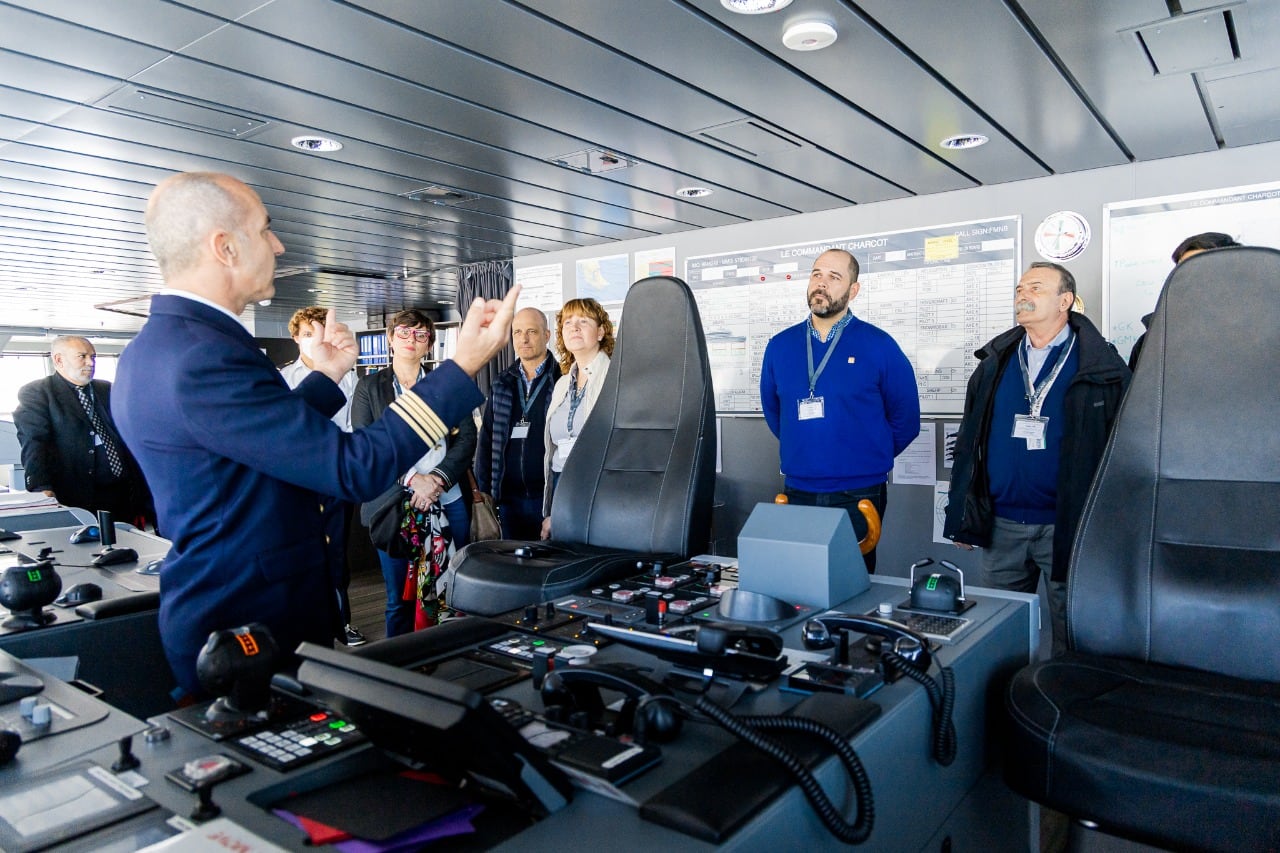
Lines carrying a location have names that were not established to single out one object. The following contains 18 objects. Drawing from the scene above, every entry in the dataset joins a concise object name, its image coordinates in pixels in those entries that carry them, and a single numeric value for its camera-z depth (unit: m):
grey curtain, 6.44
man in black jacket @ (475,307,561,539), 3.64
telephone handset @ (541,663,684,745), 0.90
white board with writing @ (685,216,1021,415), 4.17
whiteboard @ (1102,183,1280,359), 3.51
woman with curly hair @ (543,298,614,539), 3.41
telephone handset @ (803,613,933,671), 1.15
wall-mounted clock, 3.92
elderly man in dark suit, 4.07
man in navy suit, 1.23
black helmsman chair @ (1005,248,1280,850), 1.22
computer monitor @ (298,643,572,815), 0.68
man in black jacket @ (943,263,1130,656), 2.55
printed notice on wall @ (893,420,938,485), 4.34
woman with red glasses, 3.37
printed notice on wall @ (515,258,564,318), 6.07
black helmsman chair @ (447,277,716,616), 2.03
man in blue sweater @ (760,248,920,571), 3.10
